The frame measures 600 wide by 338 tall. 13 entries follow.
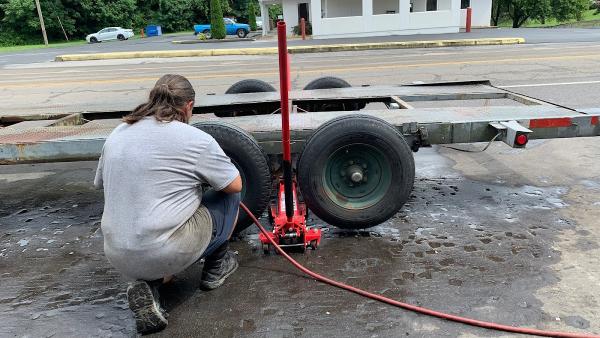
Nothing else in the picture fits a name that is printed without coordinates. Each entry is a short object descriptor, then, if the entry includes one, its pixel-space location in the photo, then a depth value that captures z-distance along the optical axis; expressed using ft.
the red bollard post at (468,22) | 92.65
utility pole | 142.92
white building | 93.35
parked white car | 152.76
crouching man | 8.93
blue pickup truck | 125.29
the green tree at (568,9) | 151.74
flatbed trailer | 12.98
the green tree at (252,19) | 158.28
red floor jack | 11.44
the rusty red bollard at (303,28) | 93.78
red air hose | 9.02
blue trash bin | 178.60
